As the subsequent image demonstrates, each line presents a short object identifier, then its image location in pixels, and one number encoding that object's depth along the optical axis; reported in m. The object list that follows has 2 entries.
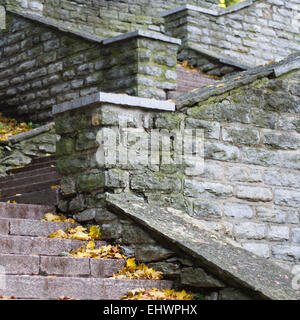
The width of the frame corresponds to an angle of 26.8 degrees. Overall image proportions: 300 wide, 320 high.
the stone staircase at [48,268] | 4.35
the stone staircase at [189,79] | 10.28
